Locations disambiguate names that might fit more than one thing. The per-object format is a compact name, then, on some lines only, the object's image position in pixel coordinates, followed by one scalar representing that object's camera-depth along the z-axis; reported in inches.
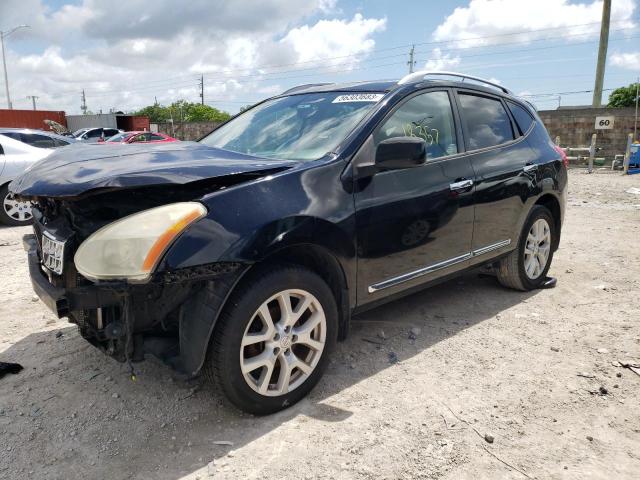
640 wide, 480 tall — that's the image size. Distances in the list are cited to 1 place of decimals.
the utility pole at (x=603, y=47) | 1043.3
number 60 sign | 785.6
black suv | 88.7
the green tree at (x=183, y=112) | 3428.4
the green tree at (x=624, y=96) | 2284.7
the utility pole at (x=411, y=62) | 2209.6
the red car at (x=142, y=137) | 751.2
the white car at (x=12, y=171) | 302.8
